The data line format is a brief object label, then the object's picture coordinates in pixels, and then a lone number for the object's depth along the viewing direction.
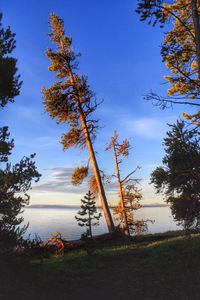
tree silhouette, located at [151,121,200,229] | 12.17
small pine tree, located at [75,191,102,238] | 12.92
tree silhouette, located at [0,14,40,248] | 7.51
